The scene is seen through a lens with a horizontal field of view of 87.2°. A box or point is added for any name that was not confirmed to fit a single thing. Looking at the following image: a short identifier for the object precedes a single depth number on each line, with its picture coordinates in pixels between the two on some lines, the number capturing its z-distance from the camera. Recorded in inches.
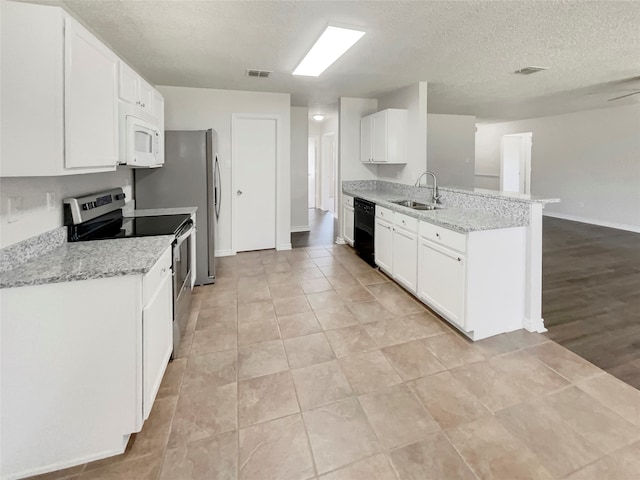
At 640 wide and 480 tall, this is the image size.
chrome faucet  152.9
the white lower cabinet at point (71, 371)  57.3
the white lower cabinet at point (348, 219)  209.2
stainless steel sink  148.1
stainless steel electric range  86.3
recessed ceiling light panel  108.2
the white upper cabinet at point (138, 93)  92.0
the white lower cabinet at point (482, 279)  102.0
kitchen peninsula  102.7
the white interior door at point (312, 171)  378.9
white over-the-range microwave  92.4
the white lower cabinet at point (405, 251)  132.6
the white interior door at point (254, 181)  197.6
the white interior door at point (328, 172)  337.4
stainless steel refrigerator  146.7
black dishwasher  175.9
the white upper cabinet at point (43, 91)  58.0
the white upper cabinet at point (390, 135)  188.2
